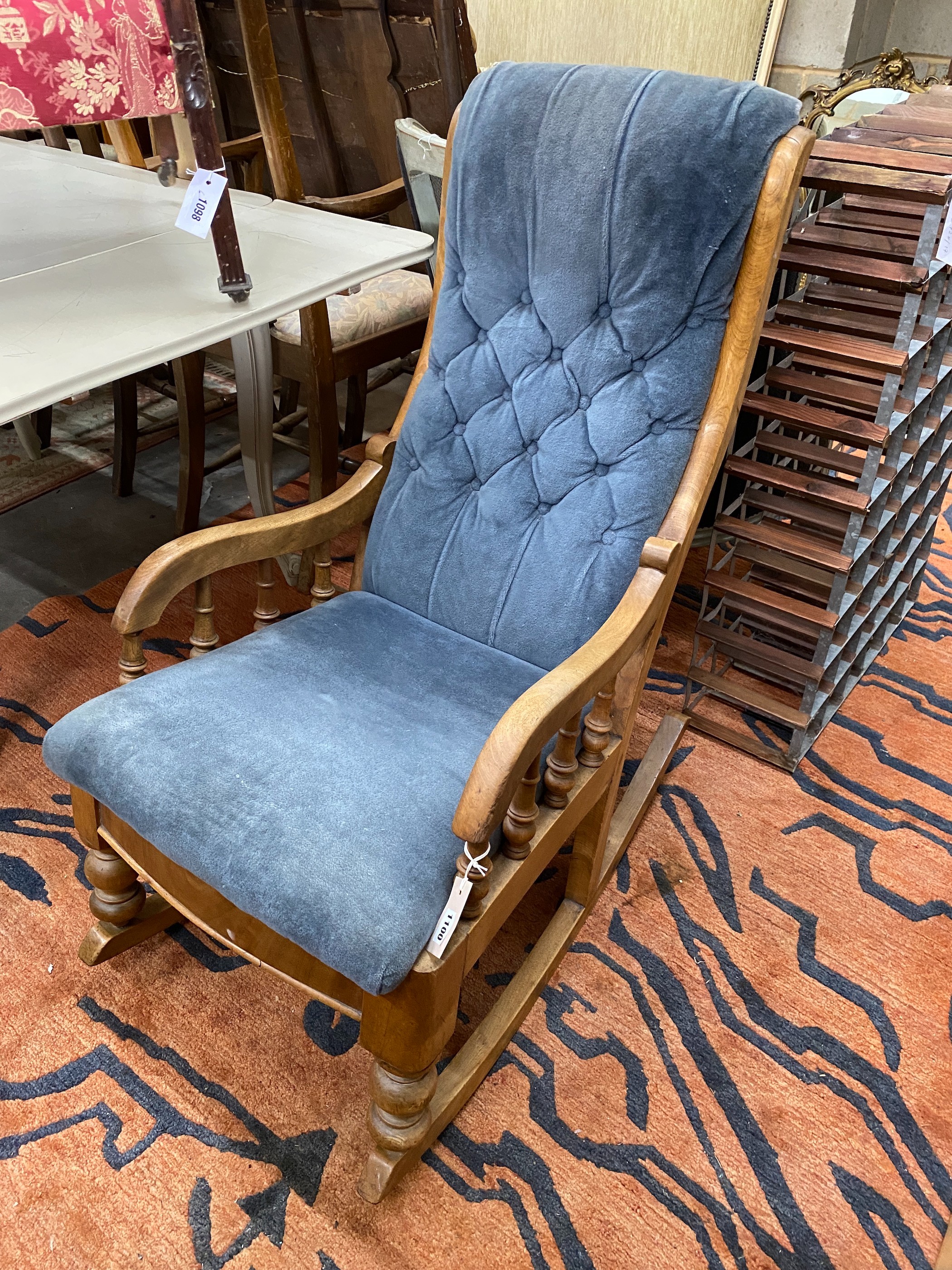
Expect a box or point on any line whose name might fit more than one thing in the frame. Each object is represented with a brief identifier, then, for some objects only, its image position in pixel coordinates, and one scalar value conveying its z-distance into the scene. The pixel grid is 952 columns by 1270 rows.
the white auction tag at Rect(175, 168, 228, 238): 1.29
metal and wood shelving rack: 1.29
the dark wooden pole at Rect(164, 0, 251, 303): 1.25
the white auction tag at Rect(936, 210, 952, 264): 1.26
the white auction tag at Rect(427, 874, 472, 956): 0.88
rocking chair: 0.92
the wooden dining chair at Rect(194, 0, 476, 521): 1.79
